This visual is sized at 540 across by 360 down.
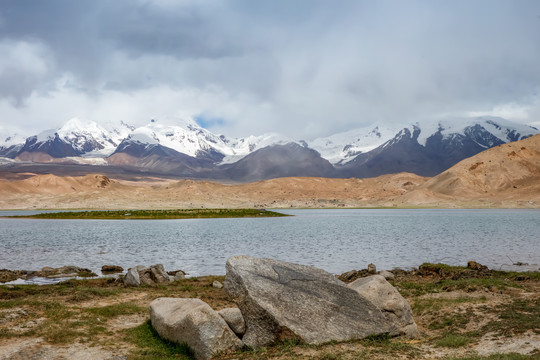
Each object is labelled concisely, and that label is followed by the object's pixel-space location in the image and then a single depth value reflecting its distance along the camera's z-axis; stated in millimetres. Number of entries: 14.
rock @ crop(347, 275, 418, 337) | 17078
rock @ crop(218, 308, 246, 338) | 15844
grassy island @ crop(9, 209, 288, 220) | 138625
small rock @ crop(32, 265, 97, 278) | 34000
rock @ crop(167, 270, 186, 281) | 31047
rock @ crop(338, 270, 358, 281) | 30450
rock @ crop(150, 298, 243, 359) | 14727
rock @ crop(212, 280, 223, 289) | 27156
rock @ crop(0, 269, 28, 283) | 31797
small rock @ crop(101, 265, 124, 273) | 36497
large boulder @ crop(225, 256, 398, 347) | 15398
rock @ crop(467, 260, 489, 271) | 33156
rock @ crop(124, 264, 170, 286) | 28719
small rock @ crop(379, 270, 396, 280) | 30250
